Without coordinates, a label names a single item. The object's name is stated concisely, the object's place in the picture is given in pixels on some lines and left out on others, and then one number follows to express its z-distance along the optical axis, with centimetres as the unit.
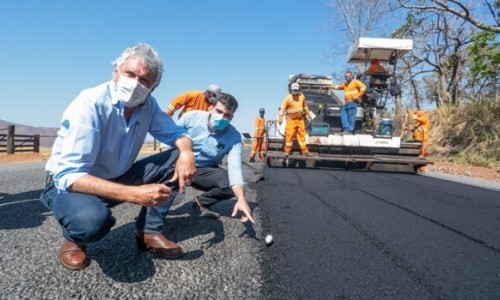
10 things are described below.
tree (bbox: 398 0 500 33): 1053
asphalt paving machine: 810
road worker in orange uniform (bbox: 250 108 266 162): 1077
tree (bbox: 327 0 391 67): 1942
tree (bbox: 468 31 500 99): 1213
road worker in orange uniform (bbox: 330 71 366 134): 827
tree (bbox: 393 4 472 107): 1701
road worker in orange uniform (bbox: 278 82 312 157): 823
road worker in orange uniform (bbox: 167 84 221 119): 471
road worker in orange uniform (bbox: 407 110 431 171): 1030
